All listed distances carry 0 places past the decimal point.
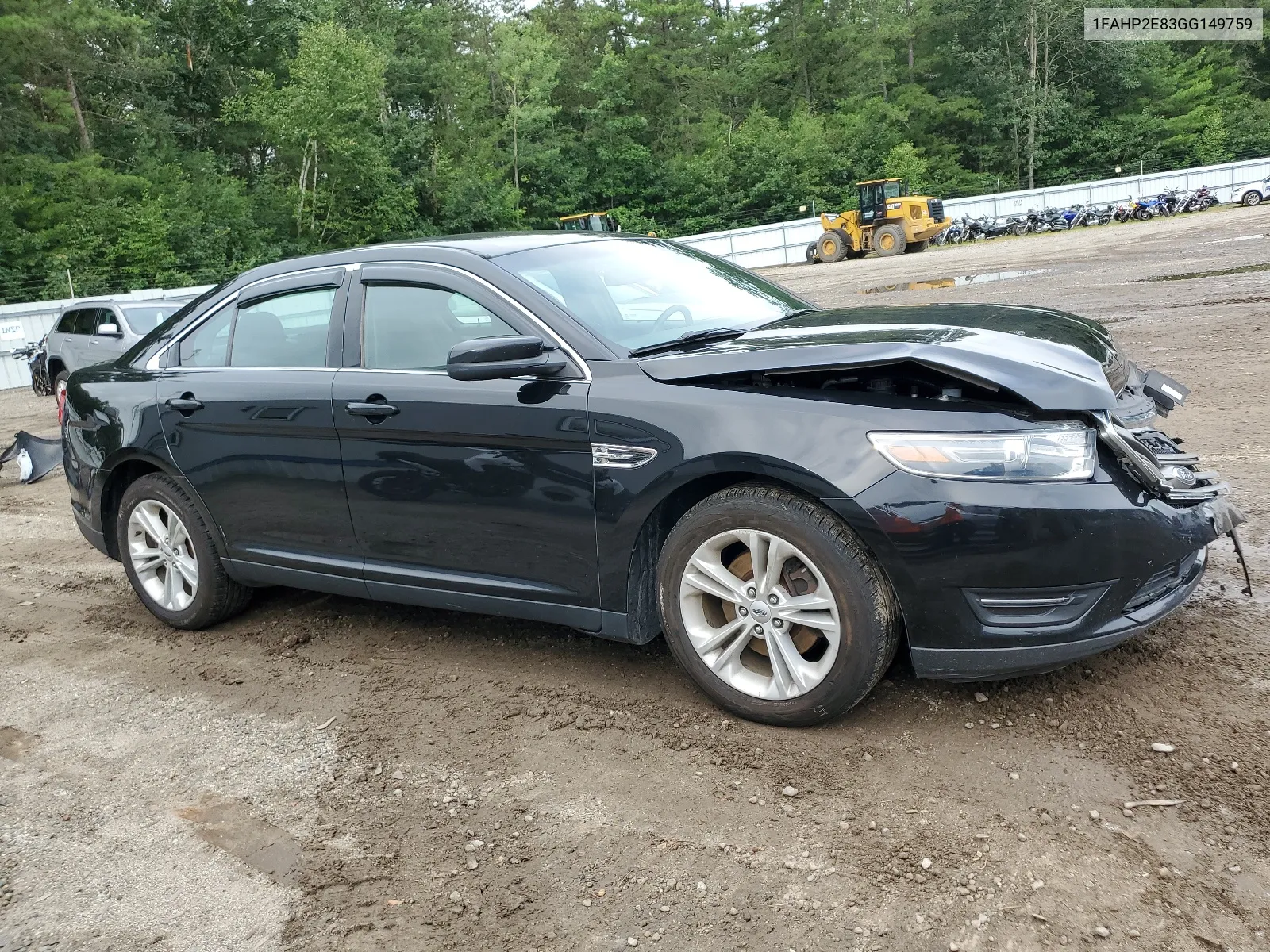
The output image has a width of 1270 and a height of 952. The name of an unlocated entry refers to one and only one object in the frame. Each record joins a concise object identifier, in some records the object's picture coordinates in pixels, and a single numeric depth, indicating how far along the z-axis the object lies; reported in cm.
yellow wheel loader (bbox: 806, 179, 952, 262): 3344
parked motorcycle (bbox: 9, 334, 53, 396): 1831
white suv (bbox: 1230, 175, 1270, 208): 3828
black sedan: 306
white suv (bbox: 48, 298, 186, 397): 1417
